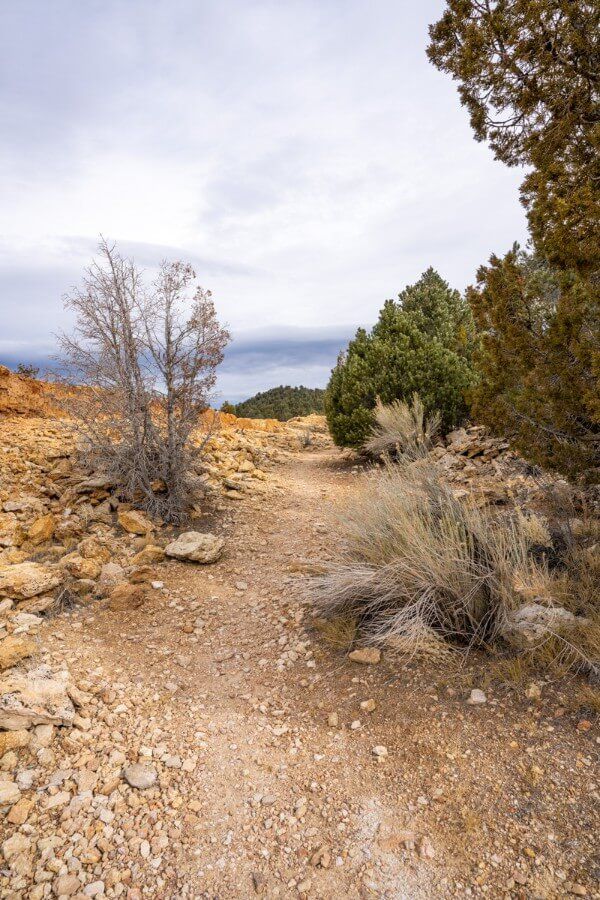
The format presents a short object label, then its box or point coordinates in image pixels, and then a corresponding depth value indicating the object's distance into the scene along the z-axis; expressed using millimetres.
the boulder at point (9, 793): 2146
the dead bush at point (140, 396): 5527
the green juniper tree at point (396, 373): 9031
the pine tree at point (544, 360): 3260
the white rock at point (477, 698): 2588
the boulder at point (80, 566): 4215
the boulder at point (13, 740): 2391
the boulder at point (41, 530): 4808
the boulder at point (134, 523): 5246
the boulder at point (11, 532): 4652
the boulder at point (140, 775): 2311
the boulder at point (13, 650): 2947
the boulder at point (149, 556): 4711
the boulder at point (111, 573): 4340
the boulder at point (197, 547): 4793
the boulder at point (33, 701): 2498
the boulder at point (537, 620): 2740
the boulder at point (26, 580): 3793
